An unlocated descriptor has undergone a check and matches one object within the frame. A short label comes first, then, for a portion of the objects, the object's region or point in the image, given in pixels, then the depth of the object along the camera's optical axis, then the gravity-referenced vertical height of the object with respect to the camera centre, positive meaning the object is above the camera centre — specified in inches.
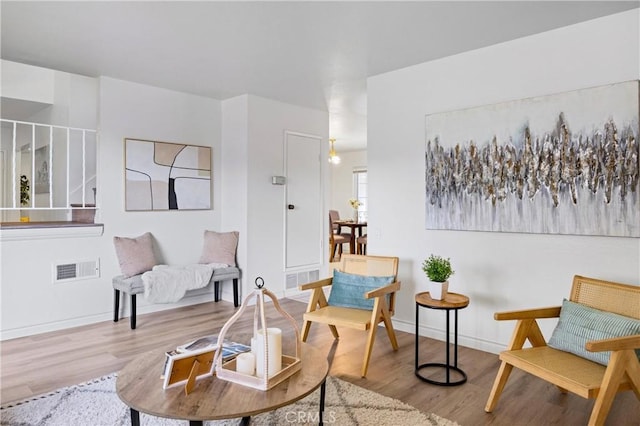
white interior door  213.3 +5.6
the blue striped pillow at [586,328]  85.2 -24.6
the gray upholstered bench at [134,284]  154.4 -28.6
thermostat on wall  204.8 +15.6
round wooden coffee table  62.4 -29.4
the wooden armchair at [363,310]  115.5 -28.9
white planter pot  114.7 -21.5
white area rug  88.0 -44.0
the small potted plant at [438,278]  114.9 -18.3
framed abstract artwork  174.6 +15.8
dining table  323.3 -12.8
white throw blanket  157.8 -27.3
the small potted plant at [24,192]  232.7 +10.8
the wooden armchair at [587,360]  75.6 -30.6
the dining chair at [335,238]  315.9 -20.0
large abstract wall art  107.9 +13.6
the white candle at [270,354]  71.6 -24.6
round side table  108.5 -24.9
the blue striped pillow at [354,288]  130.6 -24.5
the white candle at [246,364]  72.9 -26.7
